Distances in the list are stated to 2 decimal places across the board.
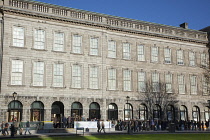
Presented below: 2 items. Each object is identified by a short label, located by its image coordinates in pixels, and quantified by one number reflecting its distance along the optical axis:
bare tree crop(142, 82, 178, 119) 42.06
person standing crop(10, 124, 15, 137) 27.72
